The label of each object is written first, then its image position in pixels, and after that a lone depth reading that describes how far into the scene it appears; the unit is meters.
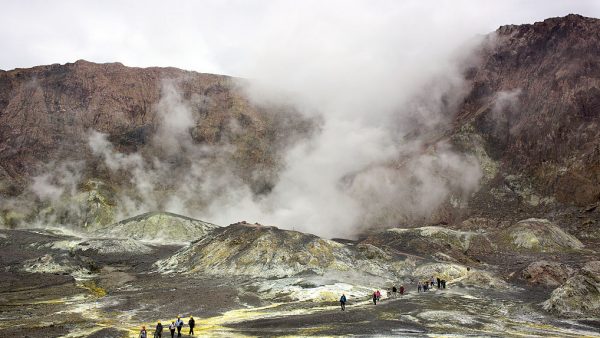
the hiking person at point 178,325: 41.25
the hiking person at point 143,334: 38.55
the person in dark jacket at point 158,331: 40.66
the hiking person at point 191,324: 42.75
